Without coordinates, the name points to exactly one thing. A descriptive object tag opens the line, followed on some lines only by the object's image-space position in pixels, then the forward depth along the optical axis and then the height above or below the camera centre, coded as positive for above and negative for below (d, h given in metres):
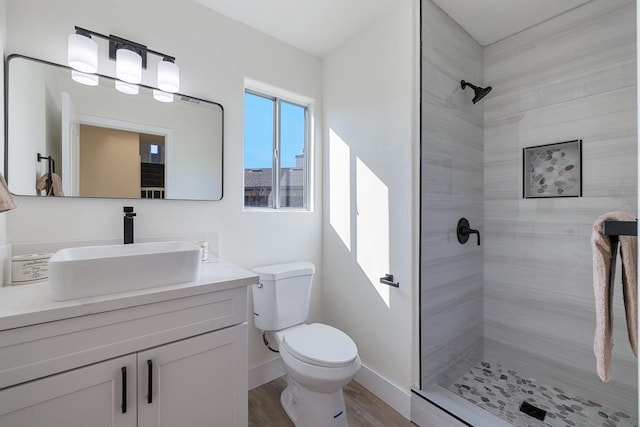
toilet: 1.37 -0.70
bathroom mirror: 1.22 +0.36
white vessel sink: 0.96 -0.22
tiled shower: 1.57 +0.03
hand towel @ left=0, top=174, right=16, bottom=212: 0.94 +0.04
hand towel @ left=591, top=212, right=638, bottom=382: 0.64 -0.17
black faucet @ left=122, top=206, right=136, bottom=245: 1.40 -0.06
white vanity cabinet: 0.89 -0.54
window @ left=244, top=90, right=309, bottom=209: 1.98 +0.44
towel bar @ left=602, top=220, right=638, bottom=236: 0.57 -0.03
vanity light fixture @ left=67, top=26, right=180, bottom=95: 1.28 +0.74
